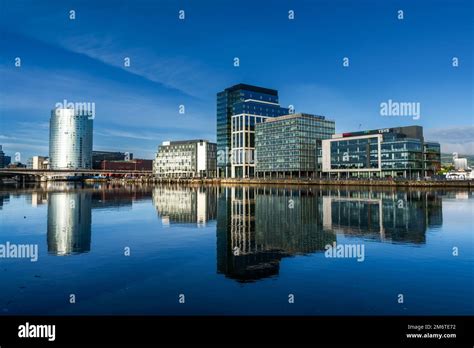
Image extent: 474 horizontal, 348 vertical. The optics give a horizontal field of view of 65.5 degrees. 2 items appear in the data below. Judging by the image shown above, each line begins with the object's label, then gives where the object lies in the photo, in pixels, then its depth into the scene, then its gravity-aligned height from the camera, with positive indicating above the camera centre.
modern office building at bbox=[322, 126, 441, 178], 159.62 +13.47
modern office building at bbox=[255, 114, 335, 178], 197.25 +18.49
